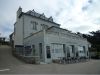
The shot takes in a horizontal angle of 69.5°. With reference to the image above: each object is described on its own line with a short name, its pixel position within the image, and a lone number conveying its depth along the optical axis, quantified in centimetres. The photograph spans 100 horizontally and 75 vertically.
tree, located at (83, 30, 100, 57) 2489
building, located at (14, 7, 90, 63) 1077
